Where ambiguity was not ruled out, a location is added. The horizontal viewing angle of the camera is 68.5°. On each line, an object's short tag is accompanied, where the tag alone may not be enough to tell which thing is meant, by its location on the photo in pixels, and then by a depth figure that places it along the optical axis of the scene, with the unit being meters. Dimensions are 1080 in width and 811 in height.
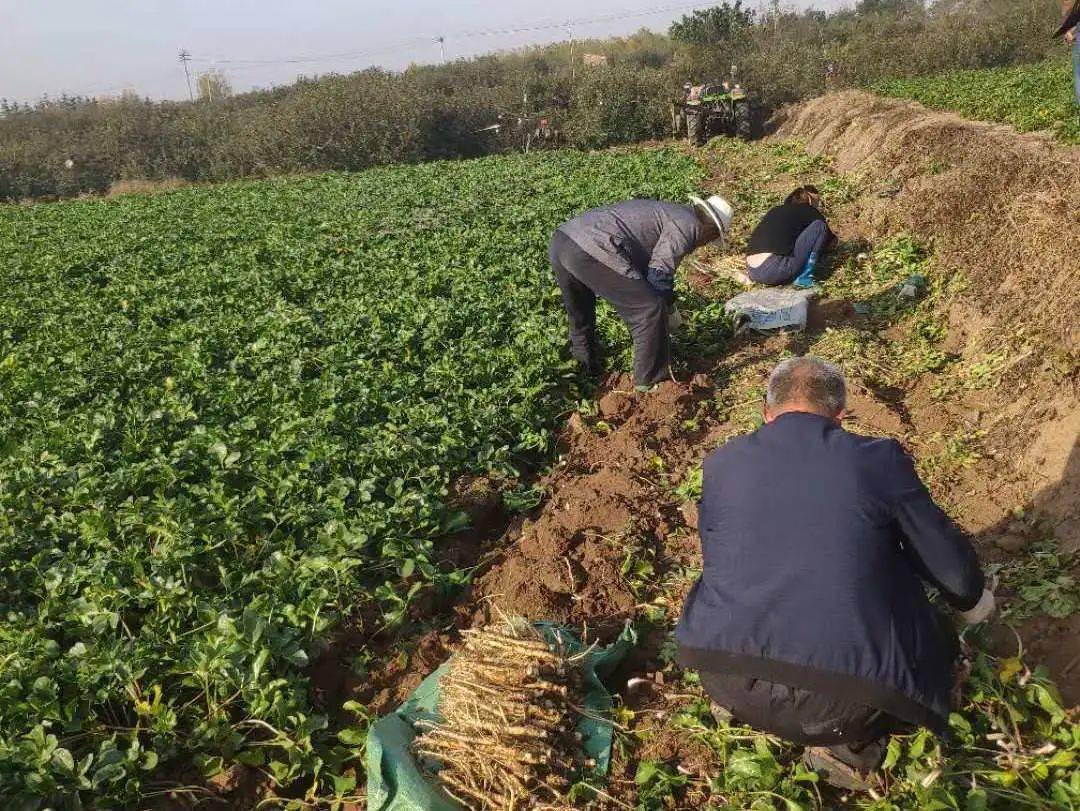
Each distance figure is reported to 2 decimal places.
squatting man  2.34
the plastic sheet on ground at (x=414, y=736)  2.62
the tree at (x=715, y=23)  35.88
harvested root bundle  2.69
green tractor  21.64
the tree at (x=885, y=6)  51.80
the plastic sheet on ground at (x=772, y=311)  6.73
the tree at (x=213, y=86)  44.66
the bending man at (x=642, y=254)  5.52
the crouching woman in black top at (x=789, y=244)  7.67
